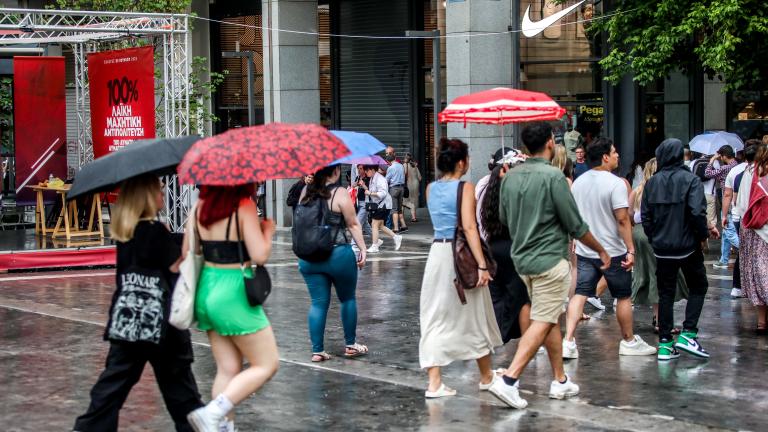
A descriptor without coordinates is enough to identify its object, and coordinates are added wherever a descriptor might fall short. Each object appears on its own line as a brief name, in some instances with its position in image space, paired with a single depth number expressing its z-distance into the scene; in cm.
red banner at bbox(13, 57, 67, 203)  2323
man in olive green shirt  793
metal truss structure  1880
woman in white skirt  816
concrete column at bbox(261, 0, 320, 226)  2625
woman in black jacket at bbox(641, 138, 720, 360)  955
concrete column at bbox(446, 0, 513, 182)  2219
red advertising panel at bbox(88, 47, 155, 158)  1906
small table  2112
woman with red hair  648
